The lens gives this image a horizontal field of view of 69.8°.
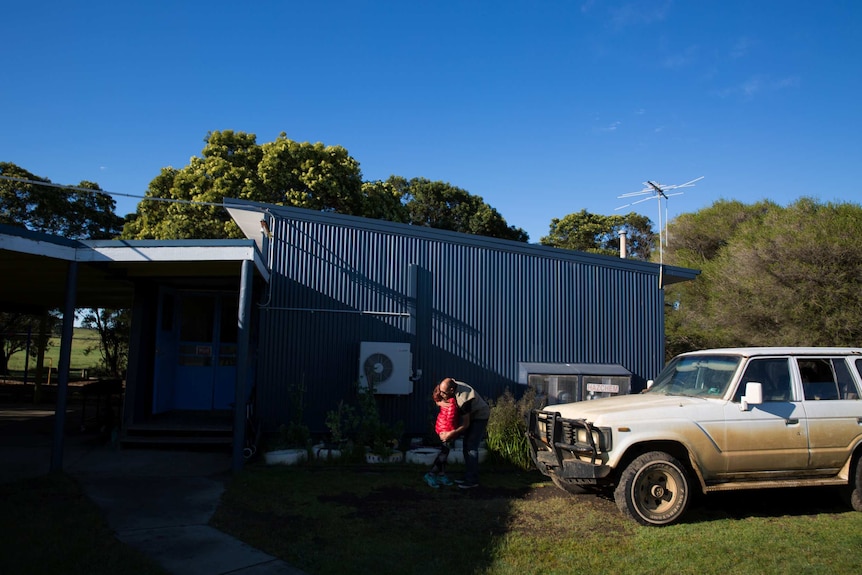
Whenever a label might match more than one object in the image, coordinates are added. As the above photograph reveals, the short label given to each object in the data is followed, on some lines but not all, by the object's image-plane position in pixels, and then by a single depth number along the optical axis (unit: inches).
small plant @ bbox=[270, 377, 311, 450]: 360.8
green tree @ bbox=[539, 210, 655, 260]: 1700.3
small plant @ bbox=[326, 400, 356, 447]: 359.6
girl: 299.6
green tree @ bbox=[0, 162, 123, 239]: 820.6
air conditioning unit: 398.0
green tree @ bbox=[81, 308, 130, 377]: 739.4
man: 298.4
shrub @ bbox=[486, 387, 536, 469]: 351.3
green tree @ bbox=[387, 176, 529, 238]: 1498.5
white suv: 241.9
